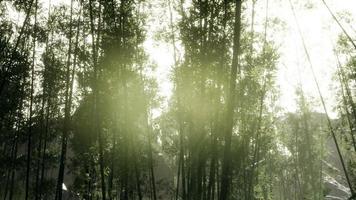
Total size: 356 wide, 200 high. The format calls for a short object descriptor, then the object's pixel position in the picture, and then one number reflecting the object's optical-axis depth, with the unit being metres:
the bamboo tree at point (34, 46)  12.40
